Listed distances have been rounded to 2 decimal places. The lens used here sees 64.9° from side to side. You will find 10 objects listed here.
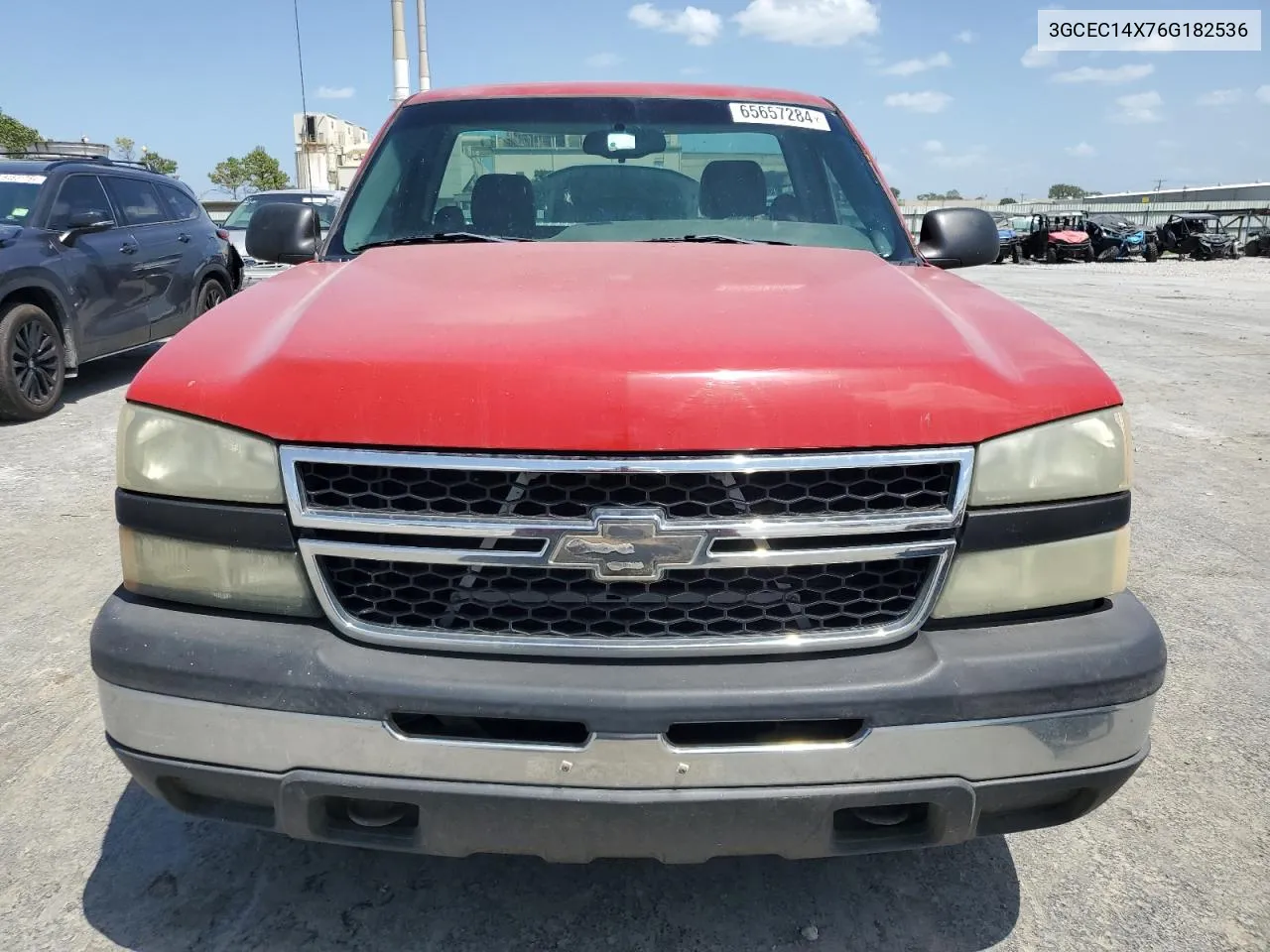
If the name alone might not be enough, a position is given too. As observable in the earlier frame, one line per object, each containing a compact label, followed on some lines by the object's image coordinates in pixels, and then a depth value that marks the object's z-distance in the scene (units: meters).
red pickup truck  1.70
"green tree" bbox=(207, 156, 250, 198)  82.10
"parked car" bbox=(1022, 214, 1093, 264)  34.47
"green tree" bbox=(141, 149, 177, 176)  70.81
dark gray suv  6.98
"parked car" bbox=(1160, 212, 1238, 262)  34.17
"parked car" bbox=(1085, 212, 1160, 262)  34.81
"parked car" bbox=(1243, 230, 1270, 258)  35.53
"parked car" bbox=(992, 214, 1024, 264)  36.38
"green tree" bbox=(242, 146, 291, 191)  80.50
